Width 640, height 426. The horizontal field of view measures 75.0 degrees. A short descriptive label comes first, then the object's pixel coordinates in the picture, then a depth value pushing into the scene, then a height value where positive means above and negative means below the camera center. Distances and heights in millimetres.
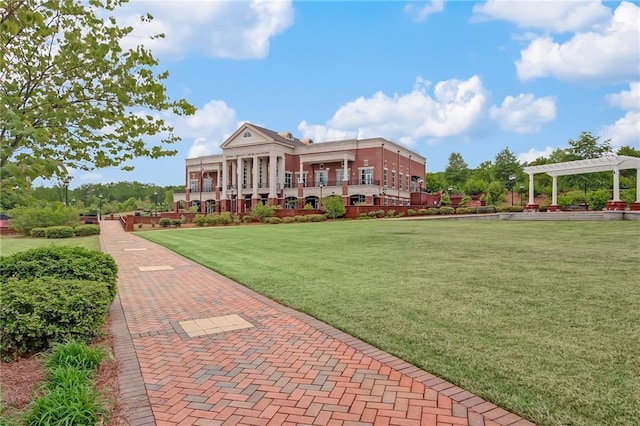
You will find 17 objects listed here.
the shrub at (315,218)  37281 -1081
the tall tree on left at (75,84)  4184 +1316
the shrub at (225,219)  36375 -1122
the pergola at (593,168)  28344 +2804
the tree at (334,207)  38156 -105
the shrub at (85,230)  26531 -1540
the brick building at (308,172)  47062 +4179
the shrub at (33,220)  26500 -851
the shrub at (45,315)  4391 -1183
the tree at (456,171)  78375 +6740
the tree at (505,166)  69475 +6664
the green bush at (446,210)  40953 -440
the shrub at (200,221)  36031 -1278
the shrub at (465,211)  39719 -520
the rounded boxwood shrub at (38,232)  25991 -1590
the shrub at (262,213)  37562 -628
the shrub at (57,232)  24828 -1513
